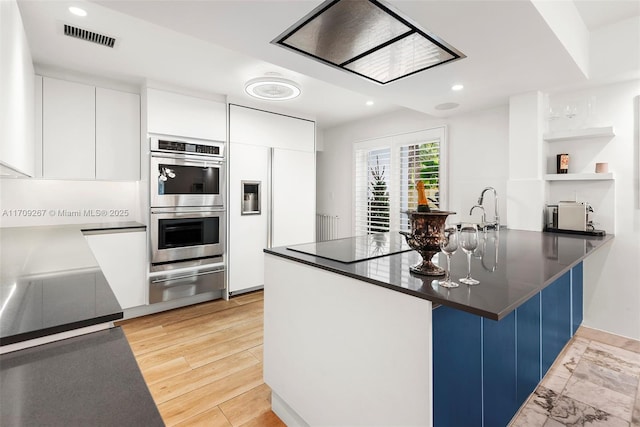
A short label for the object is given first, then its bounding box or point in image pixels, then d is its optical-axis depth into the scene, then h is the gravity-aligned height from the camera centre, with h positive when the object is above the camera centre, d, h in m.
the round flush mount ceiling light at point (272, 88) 2.83 +1.13
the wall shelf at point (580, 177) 2.61 +0.30
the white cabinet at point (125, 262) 2.97 -0.52
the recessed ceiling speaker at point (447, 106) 3.19 +1.07
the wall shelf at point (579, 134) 2.58 +0.66
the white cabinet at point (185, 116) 3.16 +0.97
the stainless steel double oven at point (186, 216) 3.21 -0.08
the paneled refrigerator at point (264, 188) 3.73 +0.27
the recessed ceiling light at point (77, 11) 1.98 +1.24
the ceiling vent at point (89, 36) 2.24 +1.25
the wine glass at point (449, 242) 1.24 -0.13
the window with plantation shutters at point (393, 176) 3.90 +0.46
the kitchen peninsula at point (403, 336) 1.12 -0.55
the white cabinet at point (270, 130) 3.73 +1.00
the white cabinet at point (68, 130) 2.89 +0.73
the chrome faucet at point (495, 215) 3.06 -0.04
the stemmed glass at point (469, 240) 1.25 -0.12
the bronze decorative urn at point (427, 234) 1.28 -0.10
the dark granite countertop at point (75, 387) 0.51 -0.33
